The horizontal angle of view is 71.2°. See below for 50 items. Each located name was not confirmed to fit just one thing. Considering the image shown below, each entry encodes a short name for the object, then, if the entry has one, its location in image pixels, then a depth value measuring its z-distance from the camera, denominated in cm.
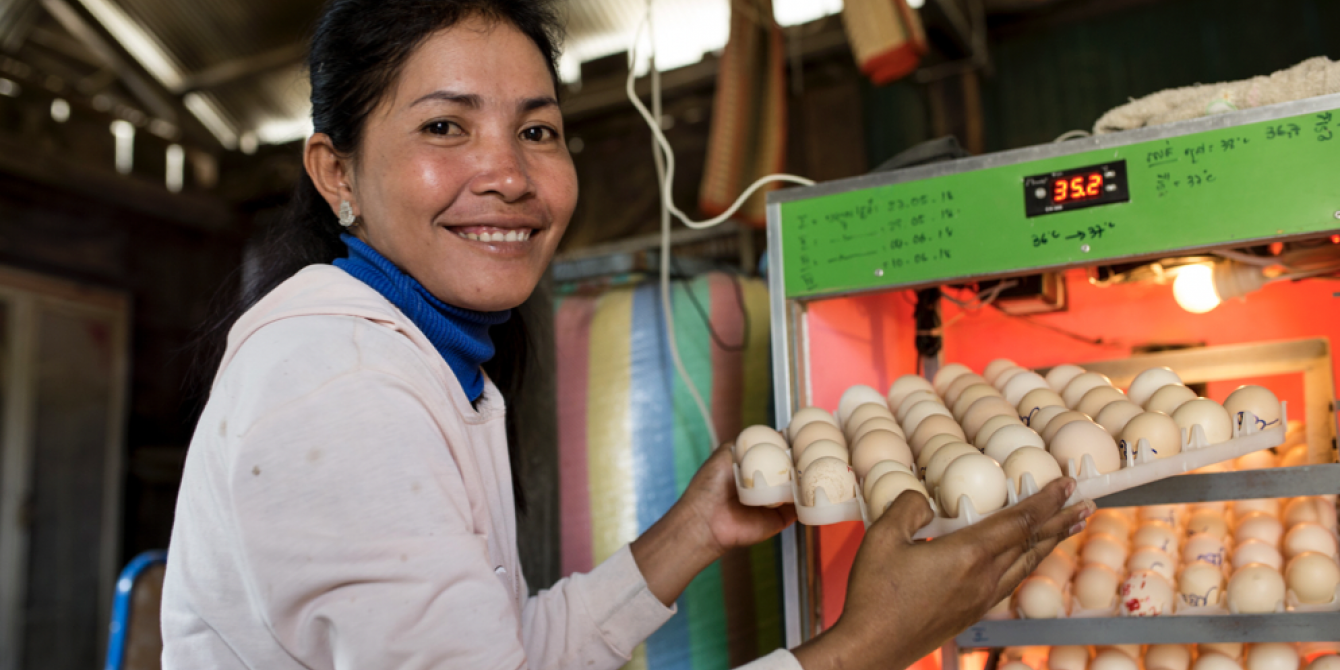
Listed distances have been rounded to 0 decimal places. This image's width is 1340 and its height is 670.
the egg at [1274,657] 122
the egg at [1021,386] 133
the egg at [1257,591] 118
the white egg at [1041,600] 125
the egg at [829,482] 108
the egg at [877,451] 115
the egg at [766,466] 118
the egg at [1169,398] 112
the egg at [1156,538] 138
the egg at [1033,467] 101
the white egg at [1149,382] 122
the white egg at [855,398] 139
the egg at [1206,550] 132
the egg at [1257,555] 127
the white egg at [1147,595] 124
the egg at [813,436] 122
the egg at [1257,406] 107
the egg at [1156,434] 103
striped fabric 200
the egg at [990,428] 115
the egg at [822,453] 114
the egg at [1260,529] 133
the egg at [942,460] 106
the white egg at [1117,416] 111
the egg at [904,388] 141
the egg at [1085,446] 104
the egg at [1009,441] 108
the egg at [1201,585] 124
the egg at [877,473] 108
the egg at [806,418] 130
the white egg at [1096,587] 126
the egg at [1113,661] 128
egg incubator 113
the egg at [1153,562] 131
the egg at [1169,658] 129
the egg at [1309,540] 127
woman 87
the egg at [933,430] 120
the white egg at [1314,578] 119
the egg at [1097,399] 120
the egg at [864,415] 131
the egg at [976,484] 100
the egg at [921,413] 127
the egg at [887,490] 104
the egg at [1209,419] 105
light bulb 144
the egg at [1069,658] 133
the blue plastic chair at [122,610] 217
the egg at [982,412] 122
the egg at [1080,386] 129
